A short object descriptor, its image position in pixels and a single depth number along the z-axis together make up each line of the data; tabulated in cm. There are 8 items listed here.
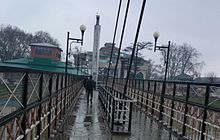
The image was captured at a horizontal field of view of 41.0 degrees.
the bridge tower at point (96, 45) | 4972
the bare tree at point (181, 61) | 6628
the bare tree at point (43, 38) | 7181
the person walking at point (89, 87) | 1654
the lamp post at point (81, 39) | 1456
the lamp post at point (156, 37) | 1606
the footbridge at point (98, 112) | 364
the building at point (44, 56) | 5384
